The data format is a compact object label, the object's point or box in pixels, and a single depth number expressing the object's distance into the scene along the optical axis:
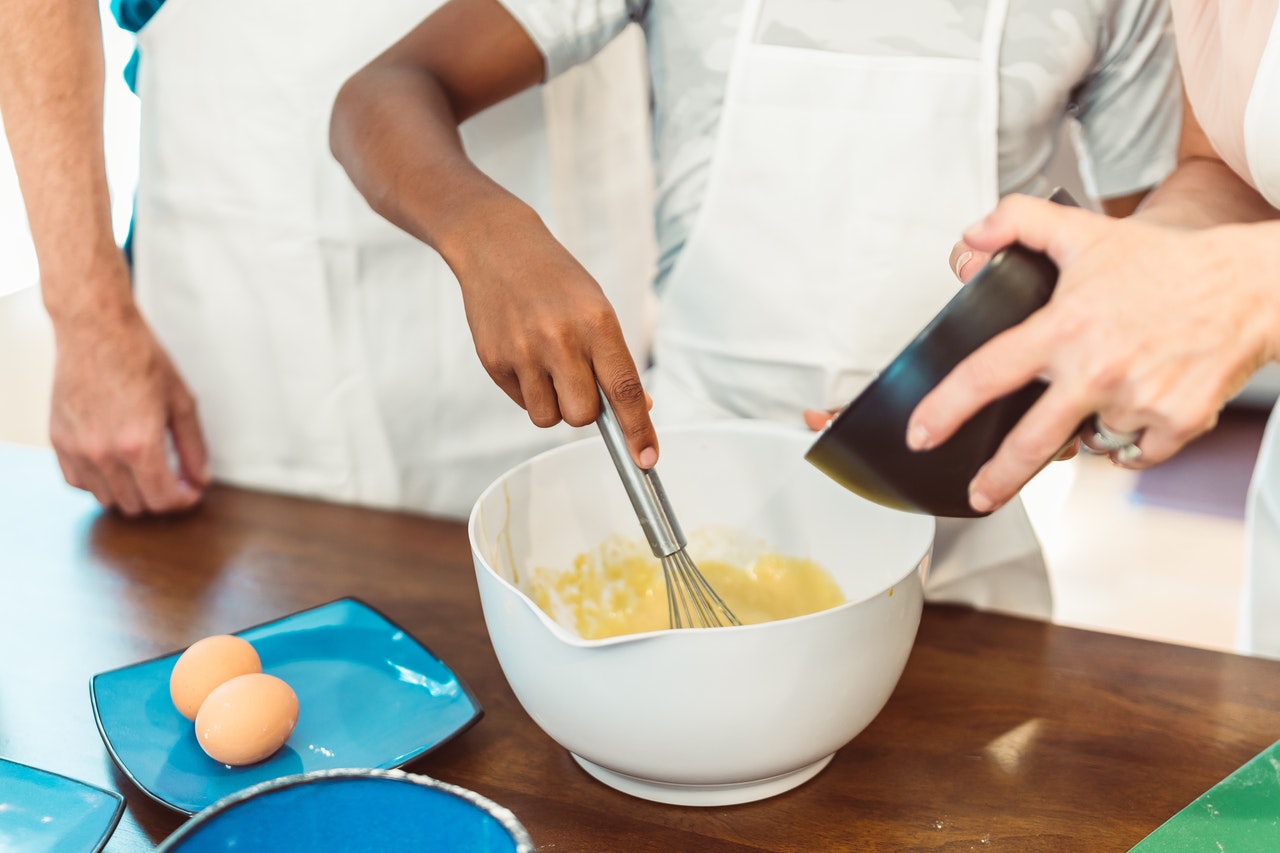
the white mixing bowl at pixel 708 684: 0.59
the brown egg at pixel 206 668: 0.73
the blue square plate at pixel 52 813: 0.61
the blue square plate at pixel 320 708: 0.70
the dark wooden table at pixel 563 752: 0.67
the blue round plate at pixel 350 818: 0.51
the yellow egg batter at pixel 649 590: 0.90
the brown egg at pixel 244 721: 0.69
